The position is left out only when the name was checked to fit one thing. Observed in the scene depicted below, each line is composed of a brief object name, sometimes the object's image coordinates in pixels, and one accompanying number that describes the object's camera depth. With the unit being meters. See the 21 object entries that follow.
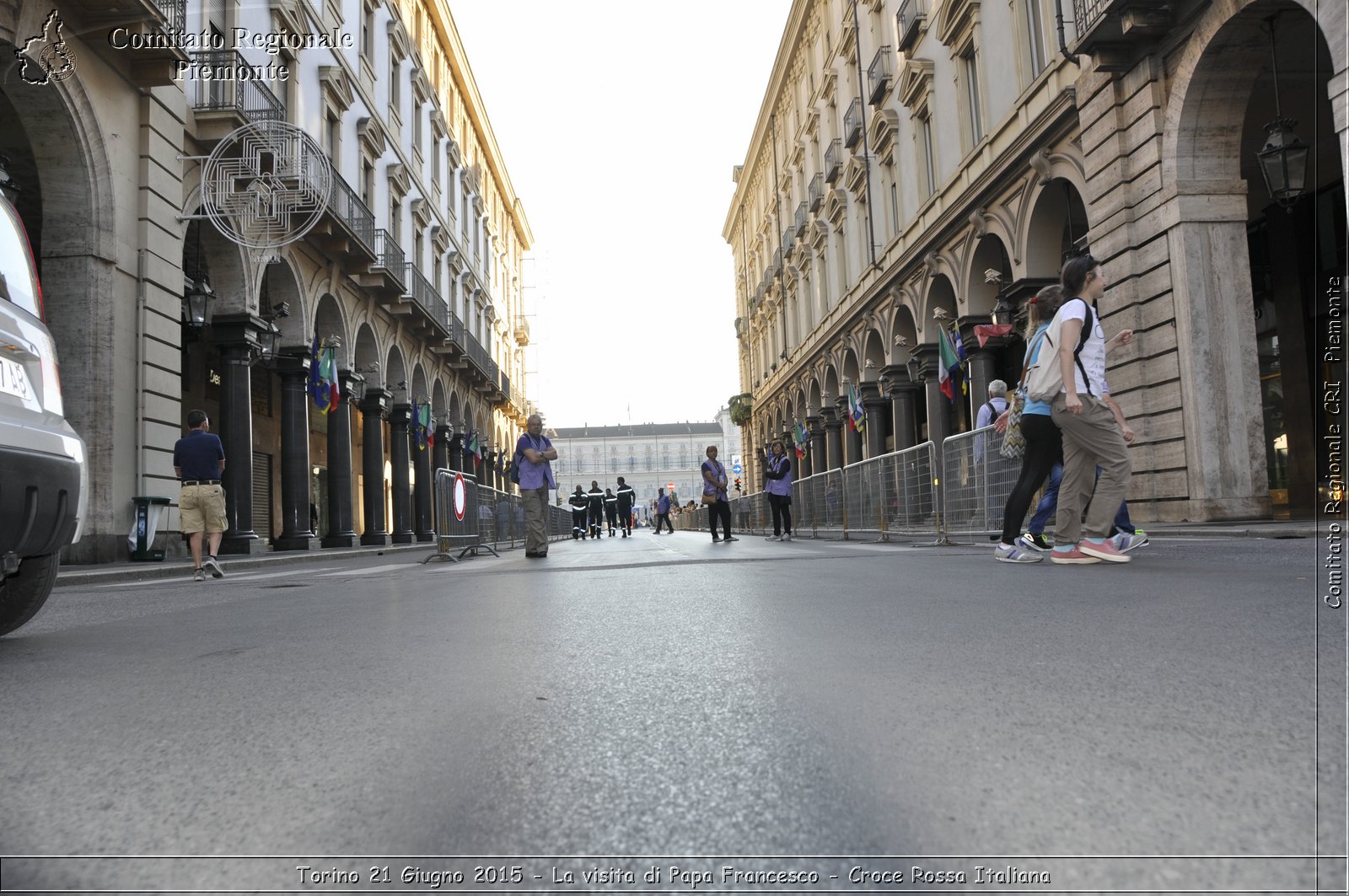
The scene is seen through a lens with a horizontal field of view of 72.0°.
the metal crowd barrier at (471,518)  13.82
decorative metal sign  14.98
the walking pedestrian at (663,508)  37.28
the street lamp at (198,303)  14.48
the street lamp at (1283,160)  10.24
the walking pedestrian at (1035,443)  6.81
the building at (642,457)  134.75
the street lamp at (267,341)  17.25
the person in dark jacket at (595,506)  36.16
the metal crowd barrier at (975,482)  10.24
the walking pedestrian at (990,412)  10.68
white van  3.41
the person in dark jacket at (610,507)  37.72
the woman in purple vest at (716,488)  17.16
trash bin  12.36
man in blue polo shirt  10.02
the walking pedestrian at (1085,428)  6.05
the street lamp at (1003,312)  17.55
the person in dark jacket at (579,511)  34.69
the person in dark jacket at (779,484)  17.80
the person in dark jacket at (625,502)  33.19
